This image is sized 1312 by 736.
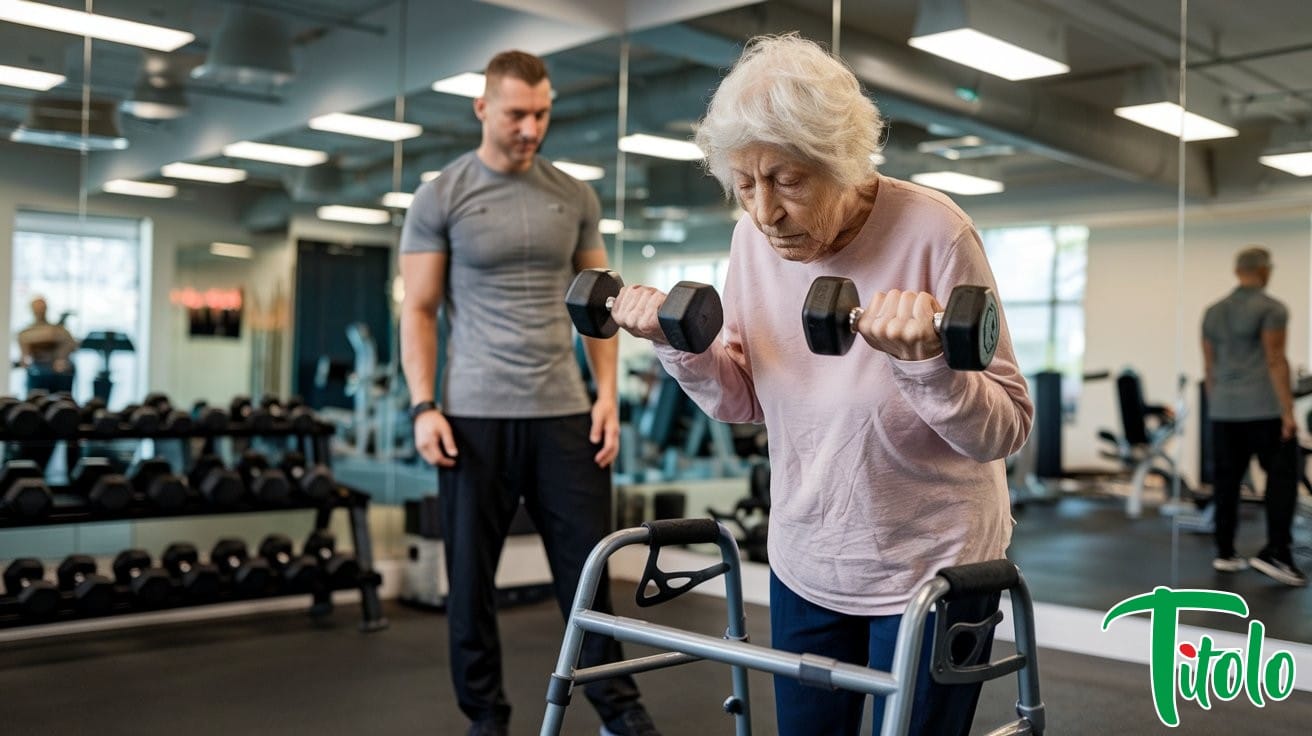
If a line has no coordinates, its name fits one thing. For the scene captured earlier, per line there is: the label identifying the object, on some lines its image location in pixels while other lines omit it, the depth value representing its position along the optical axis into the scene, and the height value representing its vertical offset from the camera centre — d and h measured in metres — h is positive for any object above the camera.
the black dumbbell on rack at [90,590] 3.29 -0.69
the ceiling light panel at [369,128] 4.44 +0.89
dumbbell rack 3.29 -0.49
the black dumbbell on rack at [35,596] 3.19 -0.69
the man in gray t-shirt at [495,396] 2.36 -0.07
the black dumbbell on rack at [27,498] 3.22 -0.42
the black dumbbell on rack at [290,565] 3.65 -0.67
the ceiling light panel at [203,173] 3.90 +0.62
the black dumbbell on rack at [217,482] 3.58 -0.40
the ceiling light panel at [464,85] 4.59 +1.09
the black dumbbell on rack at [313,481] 3.78 -0.41
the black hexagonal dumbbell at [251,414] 3.82 -0.20
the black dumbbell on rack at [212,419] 3.69 -0.21
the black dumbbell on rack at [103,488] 3.38 -0.41
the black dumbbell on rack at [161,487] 3.49 -0.41
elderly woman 1.16 -0.02
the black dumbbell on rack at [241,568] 3.56 -0.67
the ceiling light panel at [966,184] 4.00 +0.65
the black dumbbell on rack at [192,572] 3.48 -0.67
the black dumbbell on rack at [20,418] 3.23 -0.20
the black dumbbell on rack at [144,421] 3.50 -0.21
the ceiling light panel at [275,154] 4.11 +0.73
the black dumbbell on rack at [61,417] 3.30 -0.19
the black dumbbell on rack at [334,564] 3.74 -0.67
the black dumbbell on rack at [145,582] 3.37 -0.68
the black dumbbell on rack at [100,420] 3.43 -0.21
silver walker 1.09 -0.30
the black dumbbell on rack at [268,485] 3.68 -0.42
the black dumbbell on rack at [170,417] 3.59 -0.20
